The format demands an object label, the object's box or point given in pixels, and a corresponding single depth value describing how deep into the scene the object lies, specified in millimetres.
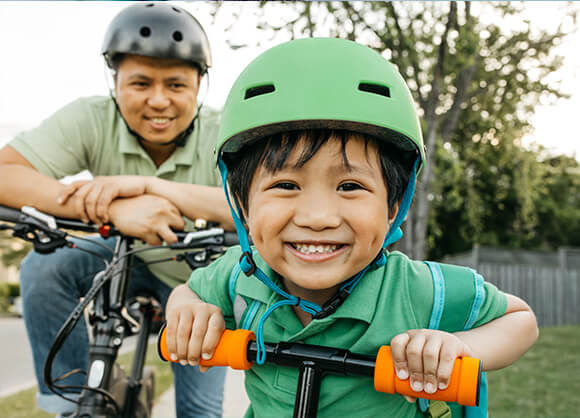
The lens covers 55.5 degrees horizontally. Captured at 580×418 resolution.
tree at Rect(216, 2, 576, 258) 8727
